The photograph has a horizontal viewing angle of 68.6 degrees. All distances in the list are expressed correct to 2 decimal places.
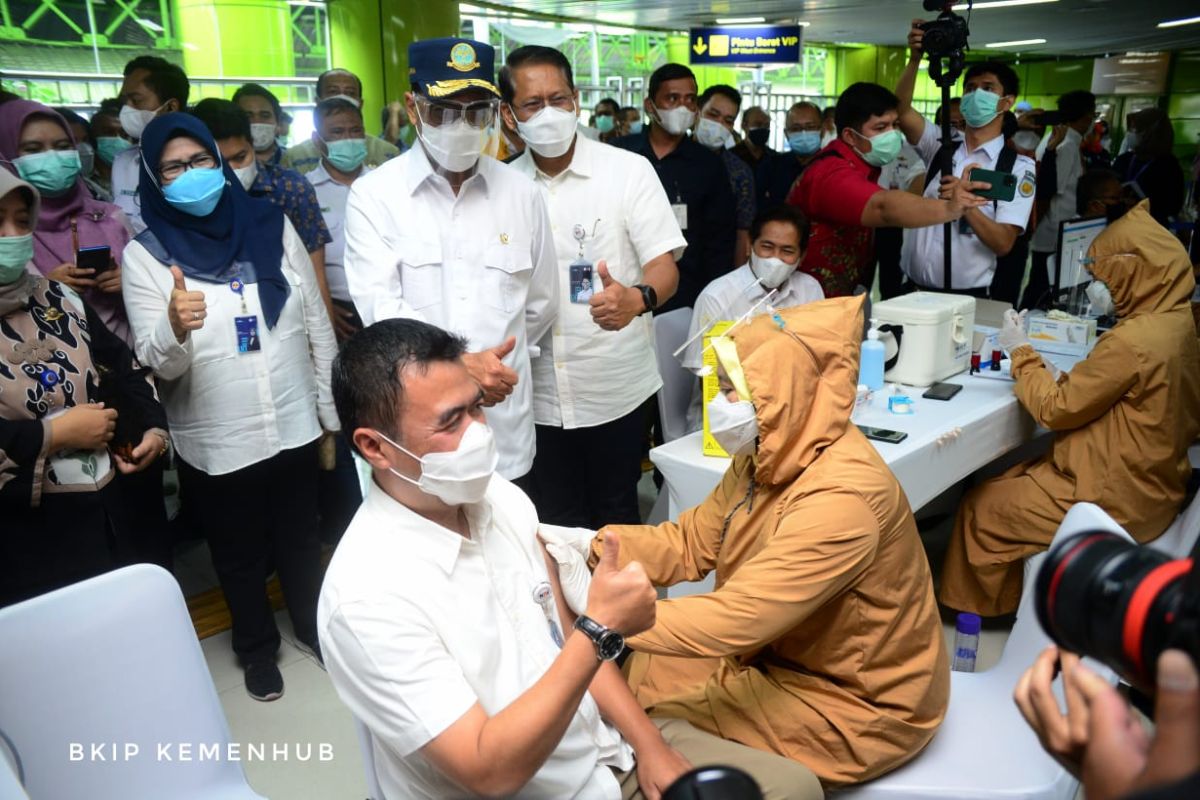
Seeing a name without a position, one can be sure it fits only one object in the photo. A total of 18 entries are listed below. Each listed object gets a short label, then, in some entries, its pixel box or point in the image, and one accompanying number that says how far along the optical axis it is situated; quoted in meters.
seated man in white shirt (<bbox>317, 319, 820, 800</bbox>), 1.15
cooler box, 2.97
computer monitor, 3.51
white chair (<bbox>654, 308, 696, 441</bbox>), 3.06
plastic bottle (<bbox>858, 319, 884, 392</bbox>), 2.94
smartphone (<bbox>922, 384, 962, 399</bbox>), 2.90
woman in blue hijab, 2.24
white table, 2.36
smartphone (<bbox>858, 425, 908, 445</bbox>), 2.49
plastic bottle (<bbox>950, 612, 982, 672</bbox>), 2.40
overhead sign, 9.50
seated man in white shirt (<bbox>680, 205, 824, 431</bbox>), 3.04
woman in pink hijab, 2.60
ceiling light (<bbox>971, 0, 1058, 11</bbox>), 8.69
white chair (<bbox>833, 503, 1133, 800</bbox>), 1.54
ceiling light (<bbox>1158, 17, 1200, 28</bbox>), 10.11
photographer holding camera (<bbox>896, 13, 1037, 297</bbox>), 3.44
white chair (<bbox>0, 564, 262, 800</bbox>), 1.42
